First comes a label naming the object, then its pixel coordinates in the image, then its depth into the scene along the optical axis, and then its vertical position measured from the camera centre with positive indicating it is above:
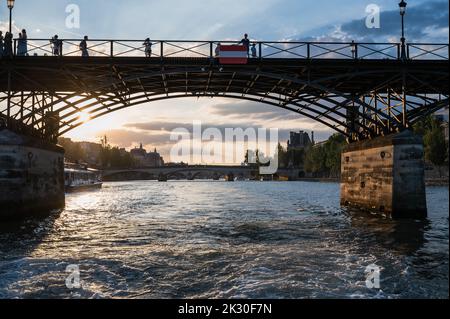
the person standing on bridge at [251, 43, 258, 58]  25.68 +7.18
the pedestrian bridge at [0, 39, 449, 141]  24.66 +5.94
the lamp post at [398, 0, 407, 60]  23.69 +8.76
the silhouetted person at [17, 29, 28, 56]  24.81 +7.32
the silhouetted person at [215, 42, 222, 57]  25.23 +7.15
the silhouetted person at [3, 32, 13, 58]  24.48 +7.36
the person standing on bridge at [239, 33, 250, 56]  25.09 +7.53
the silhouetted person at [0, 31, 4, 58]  24.83 +7.44
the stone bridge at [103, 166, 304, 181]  136.25 -0.98
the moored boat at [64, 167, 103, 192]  64.88 -2.05
